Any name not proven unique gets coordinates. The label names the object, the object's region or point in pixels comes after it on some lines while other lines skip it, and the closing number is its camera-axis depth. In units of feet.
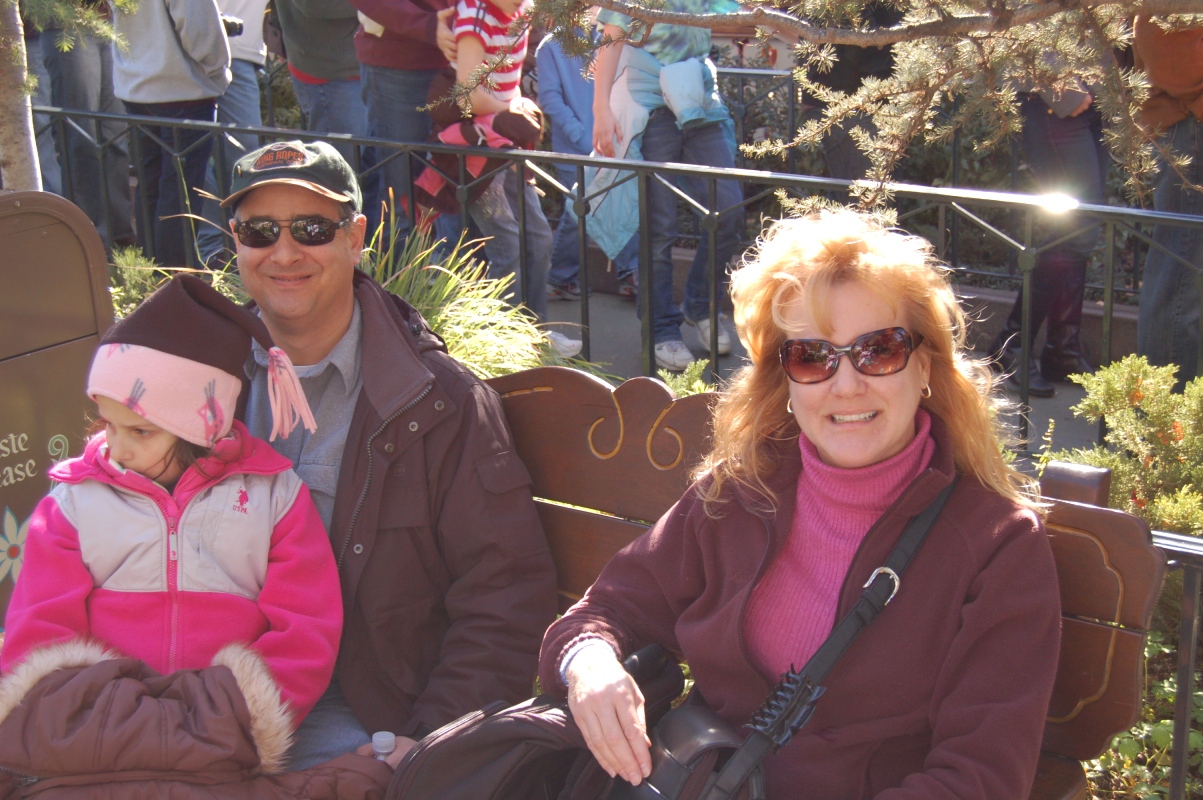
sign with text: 10.89
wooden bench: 6.88
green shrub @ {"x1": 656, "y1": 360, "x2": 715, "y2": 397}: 13.19
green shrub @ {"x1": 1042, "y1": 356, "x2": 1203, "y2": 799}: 9.73
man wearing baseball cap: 8.66
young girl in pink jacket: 8.11
